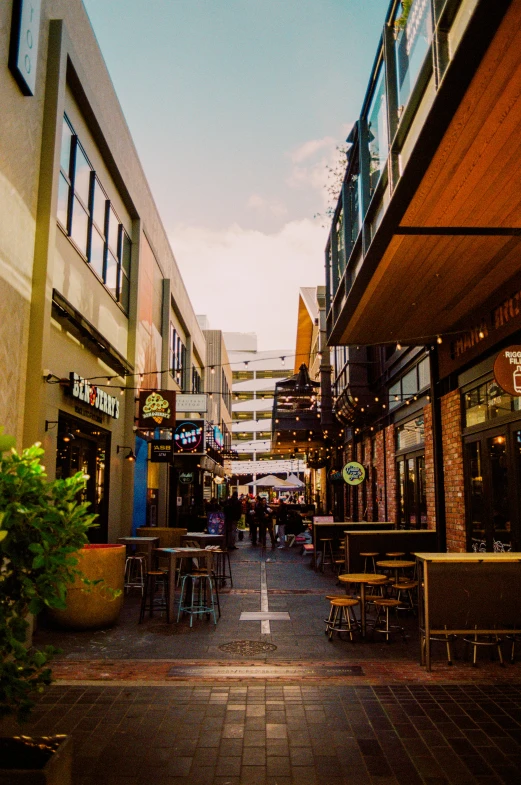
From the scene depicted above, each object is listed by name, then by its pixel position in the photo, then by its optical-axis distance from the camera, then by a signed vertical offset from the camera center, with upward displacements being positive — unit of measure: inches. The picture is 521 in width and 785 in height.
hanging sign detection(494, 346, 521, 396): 281.3 +56.3
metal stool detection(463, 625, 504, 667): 269.0 -59.8
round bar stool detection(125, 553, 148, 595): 436.3 -55.4
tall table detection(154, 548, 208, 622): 367.2 -32.2
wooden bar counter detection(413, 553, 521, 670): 270.7 -39.1
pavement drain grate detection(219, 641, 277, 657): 294.7 -68.6
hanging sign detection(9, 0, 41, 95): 324.8 +236.8
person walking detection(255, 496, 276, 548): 945.5 -26.8
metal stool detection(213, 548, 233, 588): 497.6 -59.2
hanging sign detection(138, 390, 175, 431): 597.1 +83.9
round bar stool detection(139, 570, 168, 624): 365.9 -62.4
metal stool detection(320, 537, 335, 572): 616.3 -51.2
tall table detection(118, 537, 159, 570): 456.4 -30.5
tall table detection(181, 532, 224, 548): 490.3 -29.6
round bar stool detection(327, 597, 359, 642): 317.4 -61.1
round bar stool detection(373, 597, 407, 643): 317.2 -52.0
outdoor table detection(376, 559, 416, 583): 377.0 -37.5
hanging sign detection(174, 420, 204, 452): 808.3 +80.4
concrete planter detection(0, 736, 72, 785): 110.4 -47.2
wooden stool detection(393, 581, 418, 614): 343.7 -58.4
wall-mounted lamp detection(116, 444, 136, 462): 594.4 +42.4
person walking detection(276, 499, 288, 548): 969.4 -32.0
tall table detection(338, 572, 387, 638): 326.0 -40.3
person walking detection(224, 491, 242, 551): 820.0 -22.7
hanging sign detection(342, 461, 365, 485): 730.2 +30.4
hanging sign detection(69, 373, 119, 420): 421.4 +75.7
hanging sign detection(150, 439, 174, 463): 678.5 +50.4
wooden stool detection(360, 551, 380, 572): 447.9 -38.5
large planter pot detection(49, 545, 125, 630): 338.6 -52.1
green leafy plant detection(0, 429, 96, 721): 118.5 -10.0
